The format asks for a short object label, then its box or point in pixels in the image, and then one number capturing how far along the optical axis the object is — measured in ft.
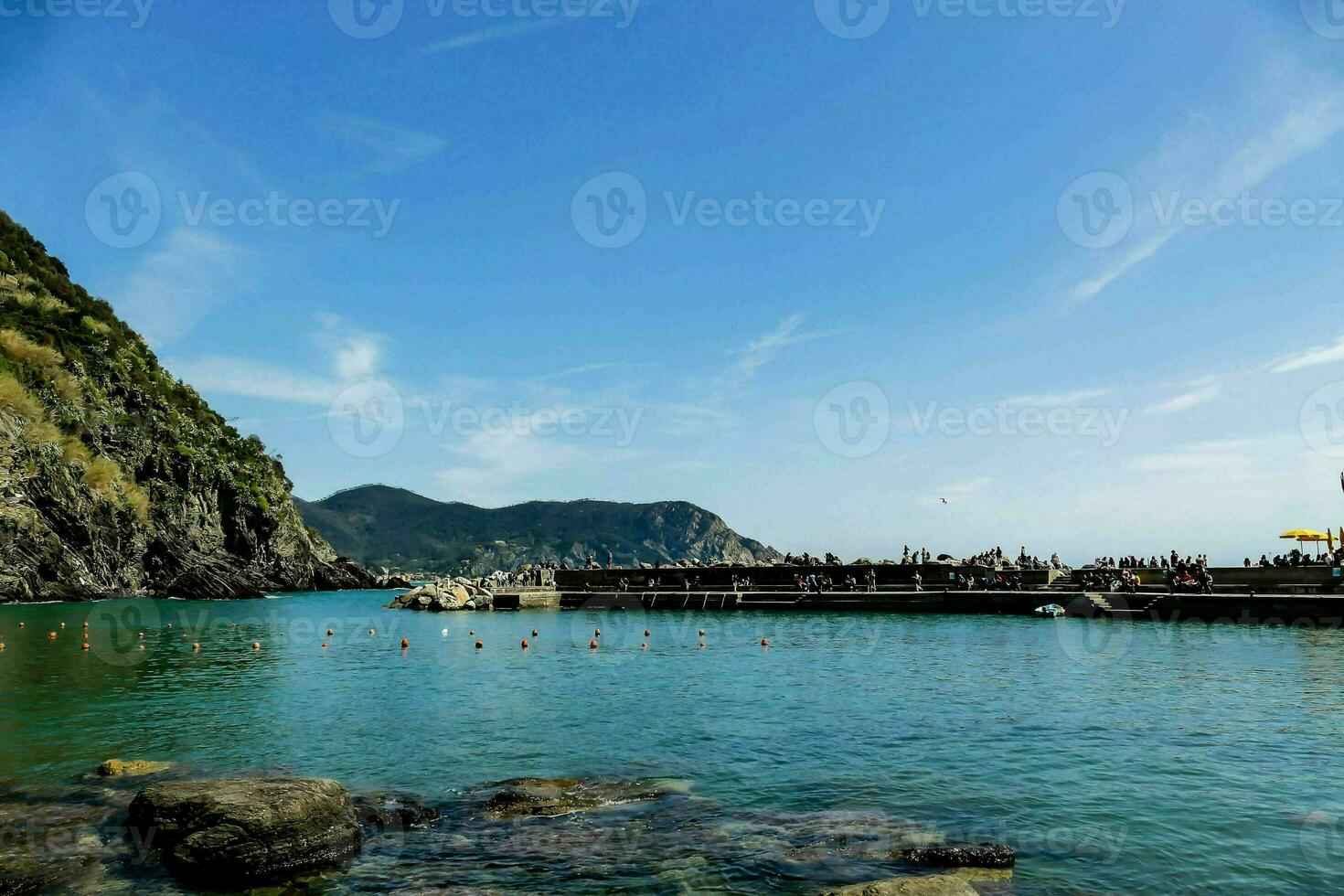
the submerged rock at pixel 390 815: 44.19
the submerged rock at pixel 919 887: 29.99
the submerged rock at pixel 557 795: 46.68
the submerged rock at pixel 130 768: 53.93
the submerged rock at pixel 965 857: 37.22
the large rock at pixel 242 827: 36.88
